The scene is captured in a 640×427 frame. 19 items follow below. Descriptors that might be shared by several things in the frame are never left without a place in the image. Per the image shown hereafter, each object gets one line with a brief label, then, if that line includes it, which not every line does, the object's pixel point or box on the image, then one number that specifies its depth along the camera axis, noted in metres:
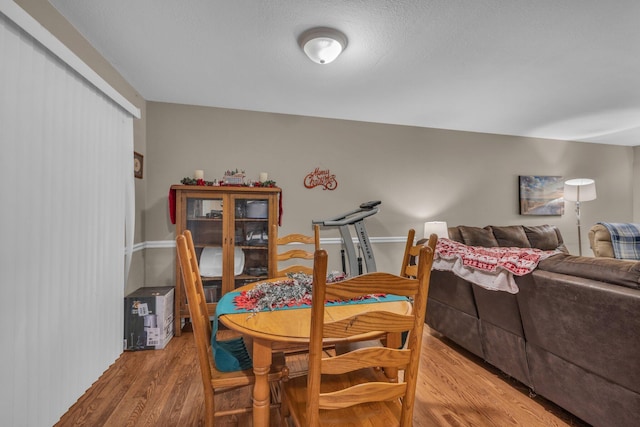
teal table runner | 1.35
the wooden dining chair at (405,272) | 1.61
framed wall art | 4.55
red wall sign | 3.68
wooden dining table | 1.10
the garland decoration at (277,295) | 1.41
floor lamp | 4.32
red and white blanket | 1.80
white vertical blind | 1.38
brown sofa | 1.36
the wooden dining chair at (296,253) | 2.10
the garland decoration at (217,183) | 2.94
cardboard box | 2.52
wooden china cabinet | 2.91
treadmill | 2.85
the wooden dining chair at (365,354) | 0.84
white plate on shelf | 3.01
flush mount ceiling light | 1.96
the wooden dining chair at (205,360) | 1.21
